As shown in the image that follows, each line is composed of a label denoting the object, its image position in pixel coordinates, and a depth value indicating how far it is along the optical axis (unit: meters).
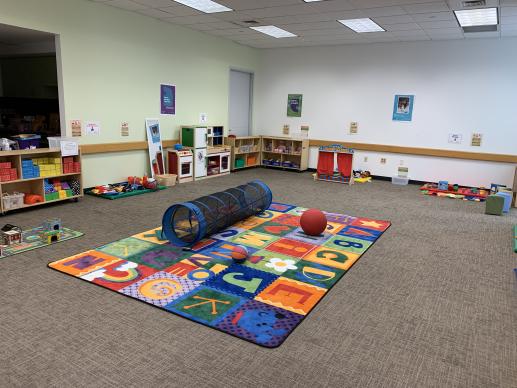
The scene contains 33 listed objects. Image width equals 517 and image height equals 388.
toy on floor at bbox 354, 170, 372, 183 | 9.26
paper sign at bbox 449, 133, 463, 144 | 8.61
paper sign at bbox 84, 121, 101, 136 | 6.64
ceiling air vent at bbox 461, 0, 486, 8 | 5.54
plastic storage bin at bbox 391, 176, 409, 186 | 9.12
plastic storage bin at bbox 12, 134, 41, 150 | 5.63
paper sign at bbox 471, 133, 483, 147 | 8.38
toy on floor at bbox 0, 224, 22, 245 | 4.25
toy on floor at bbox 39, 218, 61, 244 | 4.37
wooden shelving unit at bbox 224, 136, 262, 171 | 9.87
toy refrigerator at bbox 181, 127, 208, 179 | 8.37
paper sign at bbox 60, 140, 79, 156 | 5.86
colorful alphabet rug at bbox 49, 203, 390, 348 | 3.03
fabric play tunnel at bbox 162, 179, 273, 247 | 4.36
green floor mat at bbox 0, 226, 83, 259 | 4.12
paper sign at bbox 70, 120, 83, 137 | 6.40
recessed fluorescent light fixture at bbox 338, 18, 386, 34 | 7.23
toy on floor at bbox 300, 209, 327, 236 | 4.86
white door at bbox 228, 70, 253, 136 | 10.48
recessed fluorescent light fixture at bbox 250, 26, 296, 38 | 8.13
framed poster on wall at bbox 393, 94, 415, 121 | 9.05
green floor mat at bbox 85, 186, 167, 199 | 6.54
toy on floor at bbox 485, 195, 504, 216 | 6.42
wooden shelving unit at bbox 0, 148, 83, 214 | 5.36
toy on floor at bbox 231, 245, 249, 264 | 3.99
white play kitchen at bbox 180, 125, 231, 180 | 8.41
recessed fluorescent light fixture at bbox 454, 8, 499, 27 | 6.13
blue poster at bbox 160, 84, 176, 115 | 8.01
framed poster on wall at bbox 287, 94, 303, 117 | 10.47
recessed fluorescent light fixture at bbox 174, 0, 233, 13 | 6.39
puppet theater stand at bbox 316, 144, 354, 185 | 8.92
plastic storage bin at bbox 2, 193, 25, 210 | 5.29
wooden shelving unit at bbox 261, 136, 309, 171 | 10.30
